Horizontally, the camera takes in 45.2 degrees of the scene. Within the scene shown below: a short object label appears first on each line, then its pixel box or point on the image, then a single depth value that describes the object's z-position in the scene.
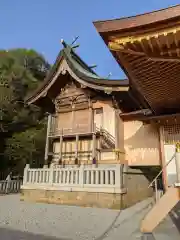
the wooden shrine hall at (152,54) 3.78
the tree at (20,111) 18.98
